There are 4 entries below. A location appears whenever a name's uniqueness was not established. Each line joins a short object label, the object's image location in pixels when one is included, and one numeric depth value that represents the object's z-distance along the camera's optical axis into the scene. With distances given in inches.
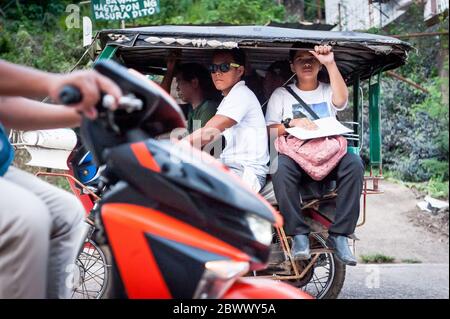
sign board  281.3
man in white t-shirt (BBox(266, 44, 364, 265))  156.0
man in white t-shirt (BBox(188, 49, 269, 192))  159.8
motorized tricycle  157.1
